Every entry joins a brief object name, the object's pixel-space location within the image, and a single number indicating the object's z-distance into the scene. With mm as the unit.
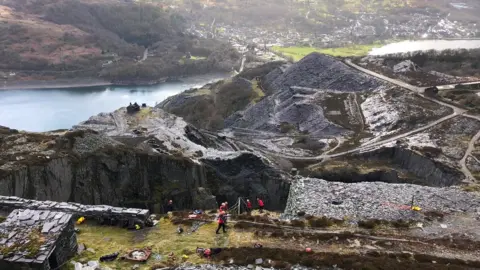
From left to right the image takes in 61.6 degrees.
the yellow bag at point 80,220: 24880
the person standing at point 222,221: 24188
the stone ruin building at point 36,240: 17875
